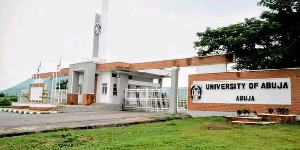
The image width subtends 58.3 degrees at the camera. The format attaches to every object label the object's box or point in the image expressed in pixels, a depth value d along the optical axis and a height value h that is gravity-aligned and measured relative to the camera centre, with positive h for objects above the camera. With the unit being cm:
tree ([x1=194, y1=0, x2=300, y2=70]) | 982 +240
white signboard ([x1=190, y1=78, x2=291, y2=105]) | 1009 +4
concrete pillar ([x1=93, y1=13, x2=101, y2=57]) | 2127 +452
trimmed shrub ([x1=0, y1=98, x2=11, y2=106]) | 2452 -100
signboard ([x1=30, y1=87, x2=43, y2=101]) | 2339 -15
